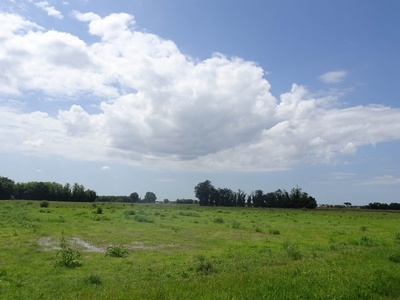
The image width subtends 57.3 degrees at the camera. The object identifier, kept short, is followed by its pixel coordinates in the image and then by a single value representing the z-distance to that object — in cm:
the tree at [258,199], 16950
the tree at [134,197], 18205
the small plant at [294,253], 2005
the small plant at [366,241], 2764
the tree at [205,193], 17650
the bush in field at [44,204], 8444
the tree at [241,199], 17598
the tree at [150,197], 18274
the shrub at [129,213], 5690
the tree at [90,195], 15086
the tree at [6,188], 13462
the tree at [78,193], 14735
